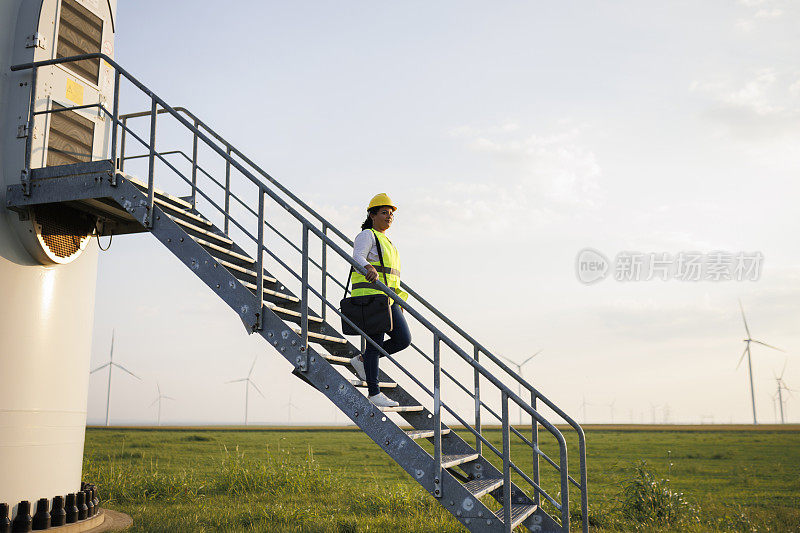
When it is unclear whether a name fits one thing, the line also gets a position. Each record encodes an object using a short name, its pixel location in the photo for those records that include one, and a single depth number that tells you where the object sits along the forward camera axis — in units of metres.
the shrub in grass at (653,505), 9.77
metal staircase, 5.76
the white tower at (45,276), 7.36
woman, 6.45
